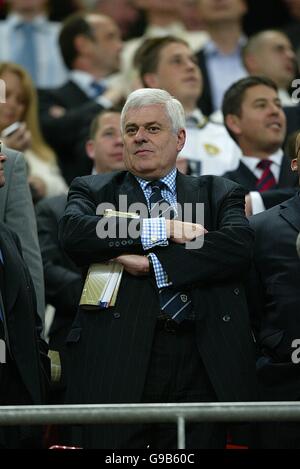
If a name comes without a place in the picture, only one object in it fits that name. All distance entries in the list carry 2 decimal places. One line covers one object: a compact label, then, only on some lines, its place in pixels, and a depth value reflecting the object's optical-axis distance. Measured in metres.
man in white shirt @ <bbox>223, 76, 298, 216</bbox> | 15.45
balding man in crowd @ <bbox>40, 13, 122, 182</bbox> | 19.56
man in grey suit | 12.98
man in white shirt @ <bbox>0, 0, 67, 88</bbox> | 22.89
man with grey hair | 11.72
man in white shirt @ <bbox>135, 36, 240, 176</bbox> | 16.87
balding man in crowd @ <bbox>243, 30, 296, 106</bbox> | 19.89
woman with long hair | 17.72
